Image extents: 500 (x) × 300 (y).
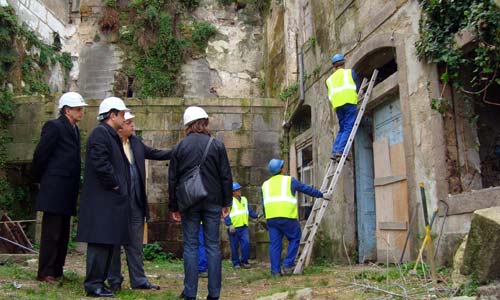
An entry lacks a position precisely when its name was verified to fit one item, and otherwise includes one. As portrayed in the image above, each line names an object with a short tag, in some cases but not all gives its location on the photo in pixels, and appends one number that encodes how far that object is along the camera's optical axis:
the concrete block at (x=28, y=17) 12.15
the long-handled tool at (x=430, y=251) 4.49
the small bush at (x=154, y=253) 9.99
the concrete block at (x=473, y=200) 4.77
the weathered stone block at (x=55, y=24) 13.71
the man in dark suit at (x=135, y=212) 5.07
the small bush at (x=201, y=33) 14.98
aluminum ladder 6.60
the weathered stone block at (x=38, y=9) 12.64
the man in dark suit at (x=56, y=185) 5.01
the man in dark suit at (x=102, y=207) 4.46
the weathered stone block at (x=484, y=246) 3.80
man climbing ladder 7.07
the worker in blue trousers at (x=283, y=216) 6.45
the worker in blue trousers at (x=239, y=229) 8.78
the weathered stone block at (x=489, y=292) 3.59
